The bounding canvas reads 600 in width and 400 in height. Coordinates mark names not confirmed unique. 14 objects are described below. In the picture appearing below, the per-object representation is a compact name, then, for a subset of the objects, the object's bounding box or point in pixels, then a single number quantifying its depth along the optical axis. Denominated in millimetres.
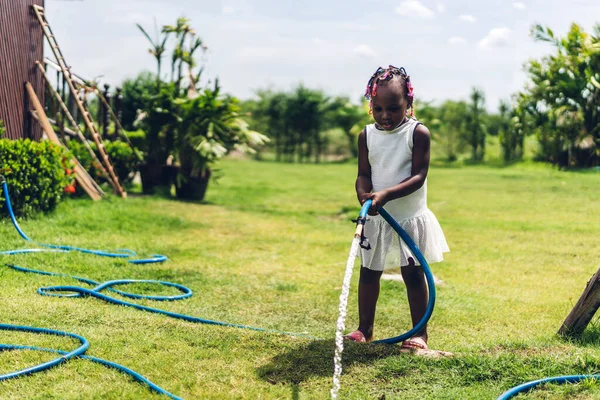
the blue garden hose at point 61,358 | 3238
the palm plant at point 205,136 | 11500
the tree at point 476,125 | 29438
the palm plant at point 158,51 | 12273
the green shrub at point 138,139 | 12453
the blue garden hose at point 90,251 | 6594
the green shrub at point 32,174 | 7473
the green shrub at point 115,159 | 10672
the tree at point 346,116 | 32725
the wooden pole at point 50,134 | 9484
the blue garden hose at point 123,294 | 4391
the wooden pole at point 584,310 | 3975
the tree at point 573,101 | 17531
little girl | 3795
